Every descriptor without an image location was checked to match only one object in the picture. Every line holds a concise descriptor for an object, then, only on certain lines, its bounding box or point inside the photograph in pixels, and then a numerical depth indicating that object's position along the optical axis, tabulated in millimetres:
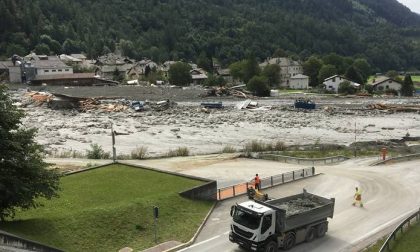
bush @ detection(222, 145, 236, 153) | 43525
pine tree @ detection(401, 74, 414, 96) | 102556
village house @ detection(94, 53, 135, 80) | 136625
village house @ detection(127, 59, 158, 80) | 135500
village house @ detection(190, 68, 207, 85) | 127688
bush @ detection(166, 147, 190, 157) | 41500
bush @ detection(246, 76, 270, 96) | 98250
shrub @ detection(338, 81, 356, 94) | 103750
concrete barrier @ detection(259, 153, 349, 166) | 36219
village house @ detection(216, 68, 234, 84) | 137650
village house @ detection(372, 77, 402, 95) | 112956
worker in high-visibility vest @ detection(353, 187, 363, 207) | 24203
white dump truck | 17297
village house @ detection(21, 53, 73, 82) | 118562
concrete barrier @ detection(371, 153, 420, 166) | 35481
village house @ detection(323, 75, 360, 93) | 108138
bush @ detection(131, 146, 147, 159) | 39344
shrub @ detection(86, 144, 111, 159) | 38594
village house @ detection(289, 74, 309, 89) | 119625
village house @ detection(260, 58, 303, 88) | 131250
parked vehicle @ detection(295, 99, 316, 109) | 77375
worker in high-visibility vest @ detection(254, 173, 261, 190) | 25711
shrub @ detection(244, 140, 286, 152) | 42459
